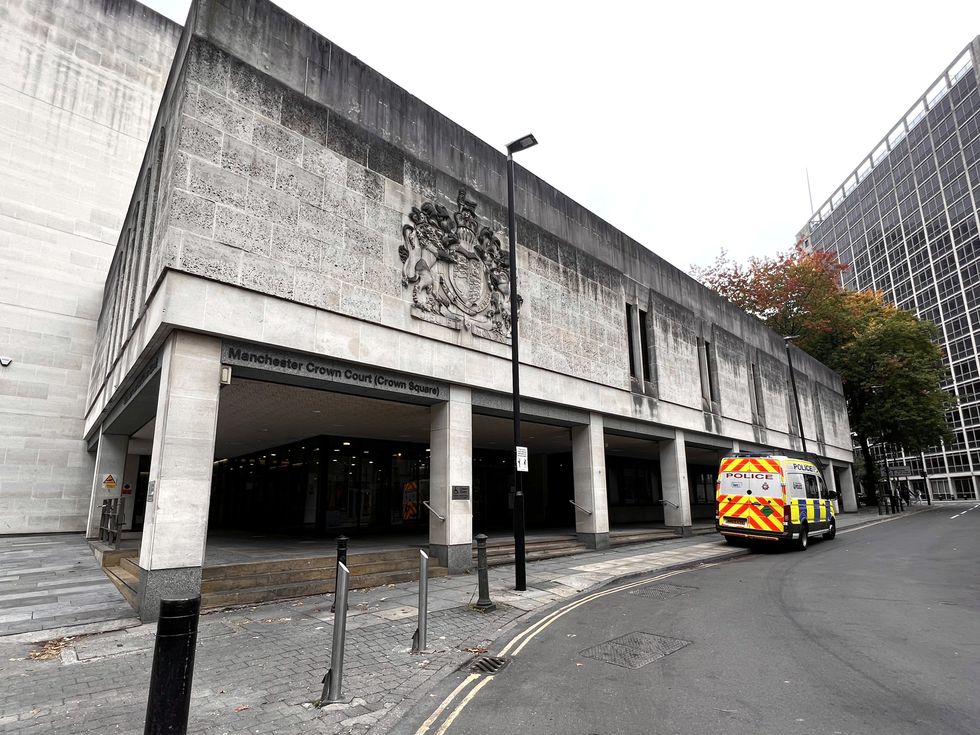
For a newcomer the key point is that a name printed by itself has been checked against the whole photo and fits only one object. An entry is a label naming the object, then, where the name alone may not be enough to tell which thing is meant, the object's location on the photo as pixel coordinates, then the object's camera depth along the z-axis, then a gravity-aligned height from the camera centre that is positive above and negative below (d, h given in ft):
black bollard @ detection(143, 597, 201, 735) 10.93 -3.78
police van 53.06 -2.23
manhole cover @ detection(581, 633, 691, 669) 20.21 -6.79
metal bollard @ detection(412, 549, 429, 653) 21.36 -5.14
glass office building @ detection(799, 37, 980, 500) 228.84 +114.11
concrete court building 30.58 +12.66
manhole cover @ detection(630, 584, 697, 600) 33.06 -7.13
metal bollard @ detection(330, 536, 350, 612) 25.67 -3.04
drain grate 19.57 -6.78
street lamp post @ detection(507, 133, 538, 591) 34.14 +7.33
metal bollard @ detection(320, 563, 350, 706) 16.08 -5.45
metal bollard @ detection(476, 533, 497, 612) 28.96 -5.36
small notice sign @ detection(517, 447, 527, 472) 34.42 +1.42
